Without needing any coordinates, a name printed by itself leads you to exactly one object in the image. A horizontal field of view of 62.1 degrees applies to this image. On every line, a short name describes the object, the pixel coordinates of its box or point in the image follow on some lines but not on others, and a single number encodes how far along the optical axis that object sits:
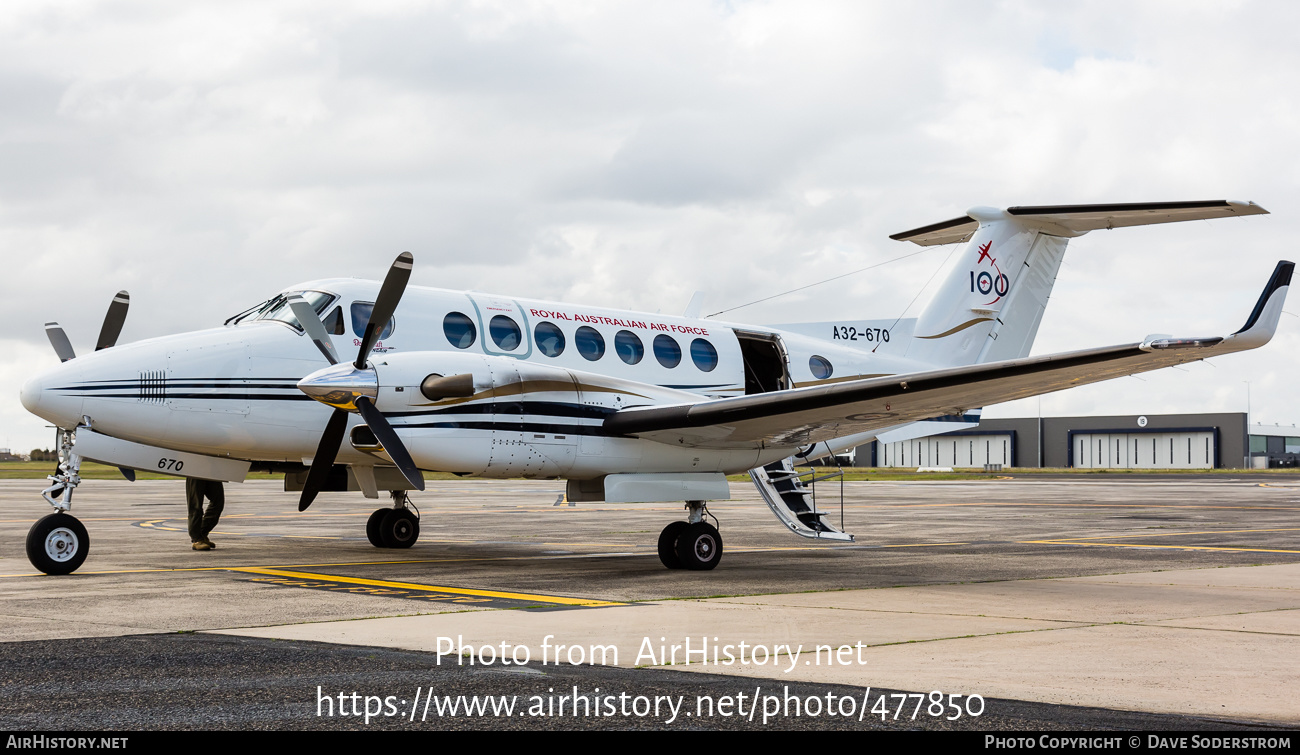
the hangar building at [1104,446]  92.50
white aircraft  11.58
